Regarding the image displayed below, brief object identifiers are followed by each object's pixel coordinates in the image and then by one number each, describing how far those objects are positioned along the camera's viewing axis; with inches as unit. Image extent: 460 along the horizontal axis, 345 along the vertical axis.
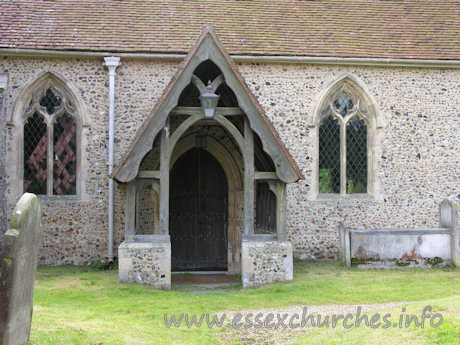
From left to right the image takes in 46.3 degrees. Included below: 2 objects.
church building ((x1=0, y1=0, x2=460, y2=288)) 488.7
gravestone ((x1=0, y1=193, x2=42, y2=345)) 198.8
